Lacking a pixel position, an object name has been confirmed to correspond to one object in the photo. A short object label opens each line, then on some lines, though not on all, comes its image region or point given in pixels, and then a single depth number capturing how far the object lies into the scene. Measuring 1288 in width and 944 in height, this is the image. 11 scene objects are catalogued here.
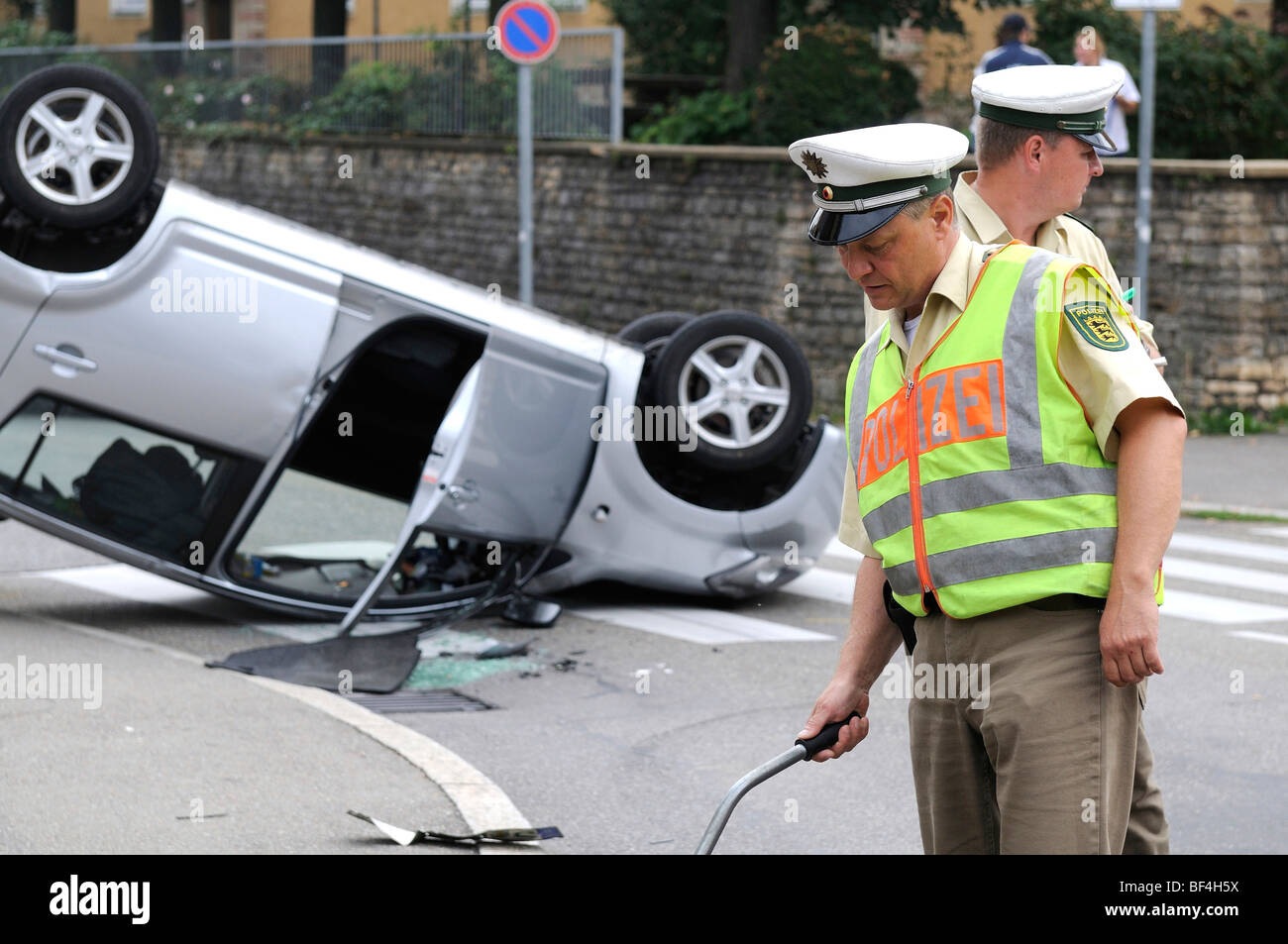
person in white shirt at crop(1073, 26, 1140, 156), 13.45
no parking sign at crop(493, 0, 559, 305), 13.81
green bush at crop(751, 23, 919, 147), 20.09
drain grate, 7.01
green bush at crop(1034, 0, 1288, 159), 20.84
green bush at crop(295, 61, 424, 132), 24.22
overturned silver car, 7.71
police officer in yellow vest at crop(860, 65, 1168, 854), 3.74
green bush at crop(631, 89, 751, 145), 20.89
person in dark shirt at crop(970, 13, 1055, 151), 10.55
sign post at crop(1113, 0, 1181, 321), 13.76
